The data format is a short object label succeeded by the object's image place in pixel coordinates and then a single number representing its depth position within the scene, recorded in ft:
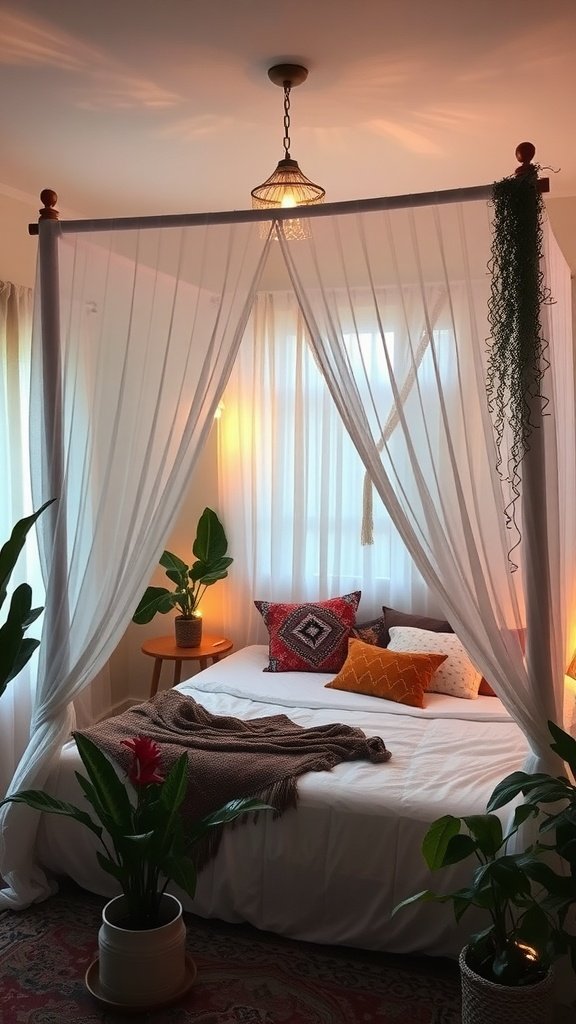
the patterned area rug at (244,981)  7.99
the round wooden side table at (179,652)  14.61
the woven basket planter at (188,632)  15.11
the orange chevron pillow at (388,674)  12.15
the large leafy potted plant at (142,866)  7.90
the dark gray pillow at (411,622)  13.92
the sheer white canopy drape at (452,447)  8.45
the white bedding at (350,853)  8.62
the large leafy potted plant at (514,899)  6.93
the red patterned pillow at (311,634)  13.94
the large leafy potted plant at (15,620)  7.98
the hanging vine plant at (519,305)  8.04
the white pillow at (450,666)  12.64
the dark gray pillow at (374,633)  14.08
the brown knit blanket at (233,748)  9.40
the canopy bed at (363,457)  8.48
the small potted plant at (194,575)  14.97
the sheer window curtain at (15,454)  12.55
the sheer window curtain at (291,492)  15.11
